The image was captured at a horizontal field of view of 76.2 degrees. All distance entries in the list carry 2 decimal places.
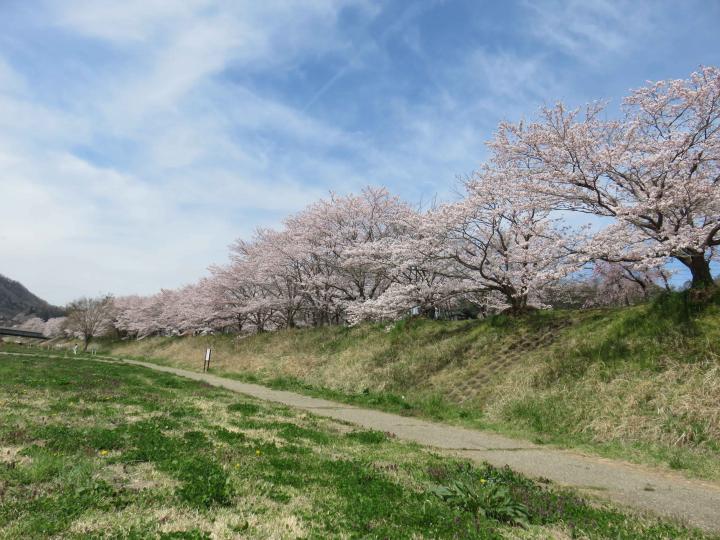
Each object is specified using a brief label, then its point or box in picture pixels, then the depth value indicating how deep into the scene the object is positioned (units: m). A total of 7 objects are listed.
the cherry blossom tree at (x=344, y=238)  28.73
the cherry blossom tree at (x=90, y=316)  64.69
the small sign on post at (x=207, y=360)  28.61
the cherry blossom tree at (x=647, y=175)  11.31
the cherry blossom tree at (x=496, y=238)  15.87
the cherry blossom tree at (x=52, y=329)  114.19
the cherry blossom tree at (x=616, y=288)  30.19
